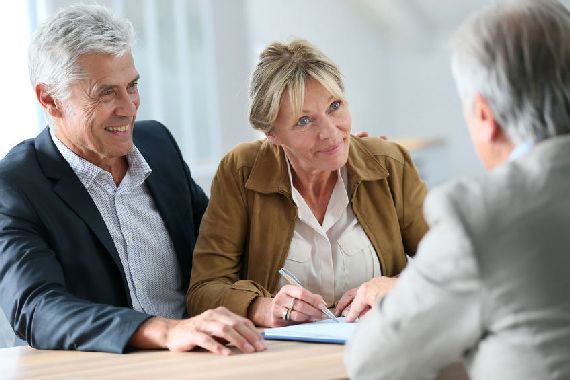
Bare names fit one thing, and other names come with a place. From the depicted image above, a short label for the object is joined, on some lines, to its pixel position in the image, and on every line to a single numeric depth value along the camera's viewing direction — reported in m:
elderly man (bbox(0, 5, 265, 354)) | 3.25
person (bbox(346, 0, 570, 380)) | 2.78
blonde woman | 3.51
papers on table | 3.16
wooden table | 3.03
